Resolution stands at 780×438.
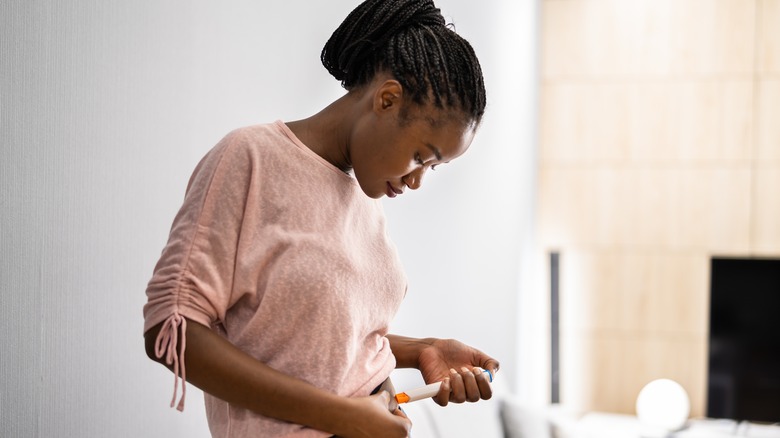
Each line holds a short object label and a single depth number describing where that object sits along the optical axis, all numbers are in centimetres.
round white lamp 391
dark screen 417
